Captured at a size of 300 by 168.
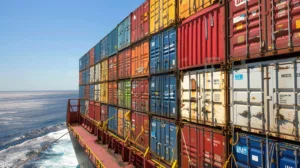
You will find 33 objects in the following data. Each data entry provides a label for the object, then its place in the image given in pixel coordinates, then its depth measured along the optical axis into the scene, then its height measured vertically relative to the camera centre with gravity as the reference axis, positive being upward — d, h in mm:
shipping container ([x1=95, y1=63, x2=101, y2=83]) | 24920 +1987
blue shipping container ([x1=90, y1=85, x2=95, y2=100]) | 27462 -526
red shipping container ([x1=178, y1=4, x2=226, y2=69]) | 7852 +2007
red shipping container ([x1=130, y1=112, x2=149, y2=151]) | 13242 -2803
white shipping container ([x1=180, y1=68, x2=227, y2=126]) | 7672 -394
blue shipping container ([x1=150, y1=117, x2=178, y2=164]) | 10477 -2770
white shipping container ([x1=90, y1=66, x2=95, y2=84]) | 27750 +1818
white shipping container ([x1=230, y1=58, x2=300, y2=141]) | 5488 -318
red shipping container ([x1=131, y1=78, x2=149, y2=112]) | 13391 -466
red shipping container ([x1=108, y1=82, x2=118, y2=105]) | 19097 -480
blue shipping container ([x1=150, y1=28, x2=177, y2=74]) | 10871 +1962
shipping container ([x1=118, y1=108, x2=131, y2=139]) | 15802 -2776
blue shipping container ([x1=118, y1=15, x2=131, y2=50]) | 16719 +4514
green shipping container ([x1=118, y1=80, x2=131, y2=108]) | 16250 -446
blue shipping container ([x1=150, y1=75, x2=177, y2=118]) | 10639 -441
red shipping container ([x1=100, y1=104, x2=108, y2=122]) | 21575 -2626
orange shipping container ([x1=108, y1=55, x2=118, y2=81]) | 19391 +1848
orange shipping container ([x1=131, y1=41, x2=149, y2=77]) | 13511 +1915
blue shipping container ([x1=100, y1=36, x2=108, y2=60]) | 22297 +4374
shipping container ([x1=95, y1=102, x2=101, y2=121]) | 23995 -2704
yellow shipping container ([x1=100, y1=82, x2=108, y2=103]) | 21969 -456
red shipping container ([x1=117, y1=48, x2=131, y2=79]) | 16266 +1930
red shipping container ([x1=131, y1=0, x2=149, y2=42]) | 13734 +4515
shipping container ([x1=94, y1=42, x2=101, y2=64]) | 24788 +4240
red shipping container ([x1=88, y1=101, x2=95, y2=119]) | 26619 -2873
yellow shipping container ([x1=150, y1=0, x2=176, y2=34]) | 10907 +4045
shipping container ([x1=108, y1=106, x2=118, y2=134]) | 18641 -2844
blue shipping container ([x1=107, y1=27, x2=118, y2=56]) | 19328 +4398
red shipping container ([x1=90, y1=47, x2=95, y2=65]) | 27547 +4223
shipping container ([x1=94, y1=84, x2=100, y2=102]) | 25050 -618
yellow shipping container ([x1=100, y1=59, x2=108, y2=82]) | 22233 +1804
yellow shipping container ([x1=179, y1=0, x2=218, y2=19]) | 8775 +3563
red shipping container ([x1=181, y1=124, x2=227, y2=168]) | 7714 -2374
